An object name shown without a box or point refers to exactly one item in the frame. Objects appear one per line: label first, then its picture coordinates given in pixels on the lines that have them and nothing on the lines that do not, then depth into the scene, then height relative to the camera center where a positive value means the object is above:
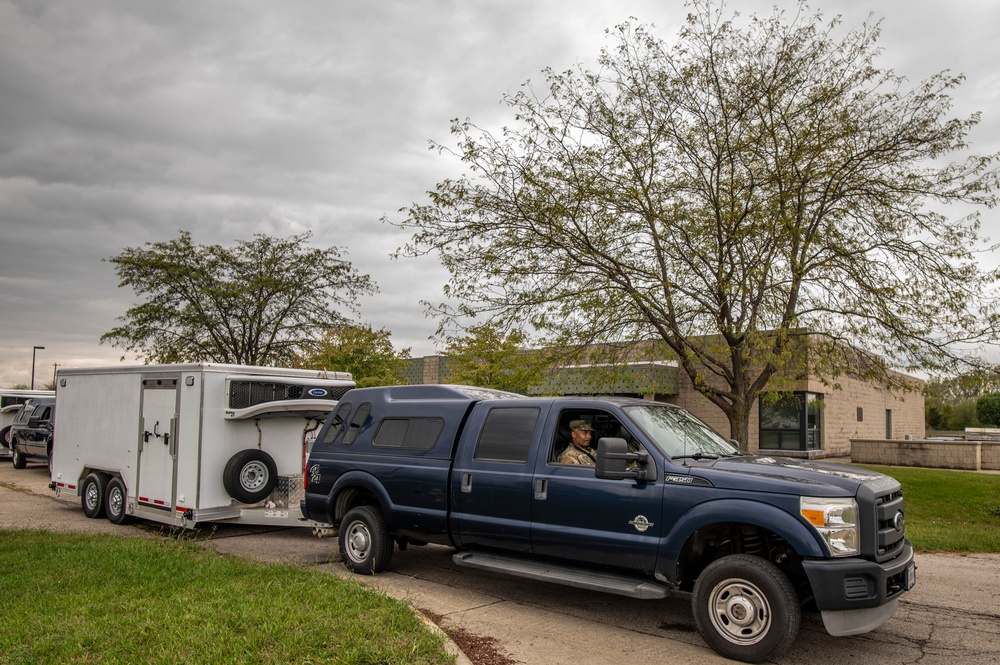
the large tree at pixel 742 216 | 13.32 +3.29
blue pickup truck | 5.51 -0.90
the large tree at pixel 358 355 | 27.11 +1.42
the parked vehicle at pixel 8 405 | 24.08 -0.56
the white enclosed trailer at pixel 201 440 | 10.33 -0.68
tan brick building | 27.39 -0.38
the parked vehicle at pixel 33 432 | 20.88 -1.23
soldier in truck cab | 6.95 -0.43
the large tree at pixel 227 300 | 26.52 +3.20
